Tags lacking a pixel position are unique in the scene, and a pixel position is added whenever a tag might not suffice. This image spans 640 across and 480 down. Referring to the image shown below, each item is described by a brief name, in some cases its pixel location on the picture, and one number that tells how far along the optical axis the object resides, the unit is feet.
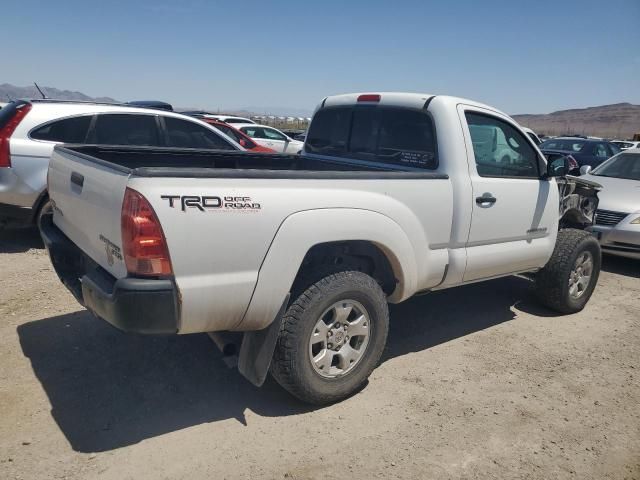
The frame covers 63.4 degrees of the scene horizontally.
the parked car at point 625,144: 73.52
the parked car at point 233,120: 58.98
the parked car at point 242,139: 30.78
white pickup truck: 8.20
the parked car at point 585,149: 48.87
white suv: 18.61
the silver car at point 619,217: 22.03
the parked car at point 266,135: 52.54
